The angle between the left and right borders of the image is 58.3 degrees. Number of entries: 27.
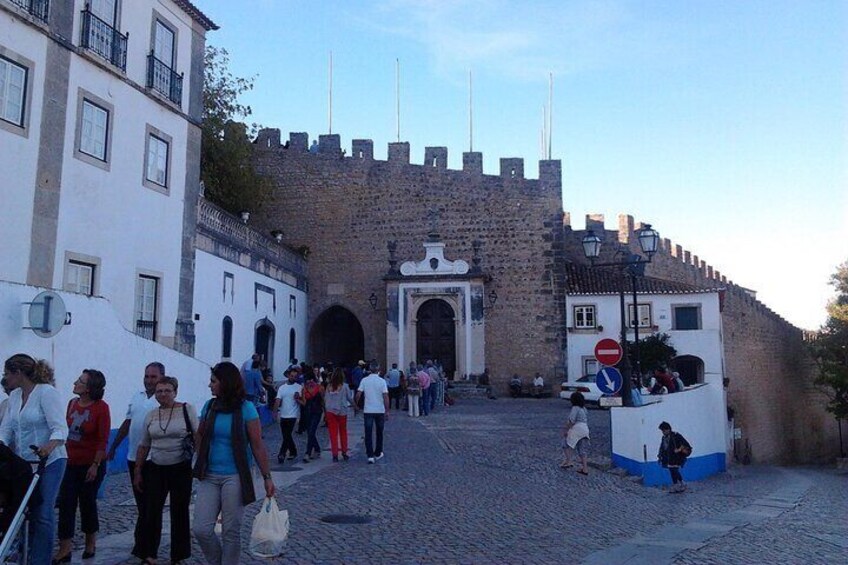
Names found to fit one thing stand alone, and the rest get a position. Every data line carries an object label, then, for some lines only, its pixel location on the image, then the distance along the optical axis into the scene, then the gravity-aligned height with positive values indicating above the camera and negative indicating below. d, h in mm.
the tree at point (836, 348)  28438 +1223
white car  25234 -307
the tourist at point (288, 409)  11922 -483
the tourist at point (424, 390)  20141 -320
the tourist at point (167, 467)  5684 -669
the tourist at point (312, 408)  12030 -475
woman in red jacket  6000 -631
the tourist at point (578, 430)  12293 -826
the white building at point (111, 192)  11289 +3519
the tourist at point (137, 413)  6429 -309
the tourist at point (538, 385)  28172 -233
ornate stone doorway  28875 +1564
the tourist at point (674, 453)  13227 -1280
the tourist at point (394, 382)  20672 -100
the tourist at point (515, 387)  28109 -308
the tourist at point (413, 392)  19047 -341
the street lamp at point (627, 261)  14344 +2535
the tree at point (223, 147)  26312 +8022
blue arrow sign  12359 -19
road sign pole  14289 -58
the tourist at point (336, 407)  11883 -451
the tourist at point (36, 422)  5305 -313
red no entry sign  12586 +444
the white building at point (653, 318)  28547 +2296
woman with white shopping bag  5094 -625
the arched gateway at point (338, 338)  30703 +1665
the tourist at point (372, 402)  11828 -372
